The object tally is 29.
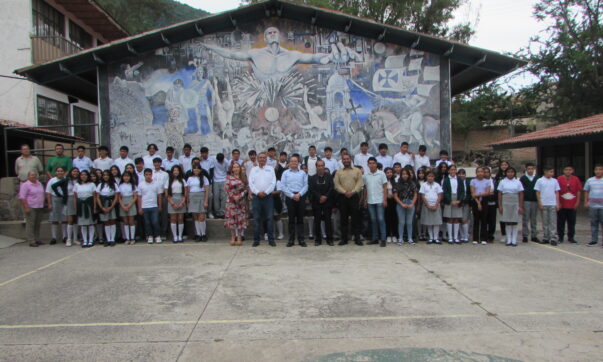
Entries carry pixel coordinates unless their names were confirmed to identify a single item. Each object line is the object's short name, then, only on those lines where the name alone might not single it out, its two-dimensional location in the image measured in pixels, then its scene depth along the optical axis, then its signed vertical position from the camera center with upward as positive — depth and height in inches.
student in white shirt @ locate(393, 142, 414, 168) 418.0 +20.3
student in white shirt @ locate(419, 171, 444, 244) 357.7 -25.7
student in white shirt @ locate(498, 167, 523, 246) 349.4 -24.2
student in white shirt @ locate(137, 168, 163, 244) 364.2 -21.5
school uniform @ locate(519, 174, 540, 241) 365.4 -26.5
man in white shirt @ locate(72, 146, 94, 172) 398.9 +18.4
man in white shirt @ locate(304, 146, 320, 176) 409.6 +14.9
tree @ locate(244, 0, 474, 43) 1052.5 +430.6
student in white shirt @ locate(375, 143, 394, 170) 421.1 +18.8
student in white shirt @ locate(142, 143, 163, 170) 405.1 +24.2
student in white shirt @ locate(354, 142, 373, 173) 411.8 +17.6
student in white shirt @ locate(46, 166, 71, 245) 366.4 -14.2
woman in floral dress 356.5 -22.9
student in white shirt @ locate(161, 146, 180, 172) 404.5 +18.4
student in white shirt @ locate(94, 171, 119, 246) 362.0 -18.3
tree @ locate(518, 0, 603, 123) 874.1 +244.4
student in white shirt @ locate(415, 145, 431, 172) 419.8 +17.0
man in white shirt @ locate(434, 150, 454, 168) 411.8 +19.4
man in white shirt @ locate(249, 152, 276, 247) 349.4 -14.4
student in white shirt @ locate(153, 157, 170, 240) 372.2 +4.2
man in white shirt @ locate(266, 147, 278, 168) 400.5 +19.8
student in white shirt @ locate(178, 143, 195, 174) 414.6 +20.6
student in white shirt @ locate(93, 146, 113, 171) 403.2 +19.2
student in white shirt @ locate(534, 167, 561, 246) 358.3 -22.2
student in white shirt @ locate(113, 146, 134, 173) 399.9 +19.3
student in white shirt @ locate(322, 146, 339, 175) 402.3 +13.9
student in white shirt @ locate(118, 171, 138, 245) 365.1 -19.5
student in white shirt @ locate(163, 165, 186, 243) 368.2 -17.7
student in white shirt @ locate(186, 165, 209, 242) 369.1 -12.8
